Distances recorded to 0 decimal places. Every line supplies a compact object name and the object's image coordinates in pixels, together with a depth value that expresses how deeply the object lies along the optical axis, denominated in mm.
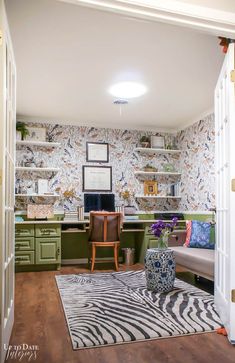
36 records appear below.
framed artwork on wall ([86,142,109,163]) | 5758
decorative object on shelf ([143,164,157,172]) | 5934
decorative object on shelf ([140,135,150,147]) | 5910
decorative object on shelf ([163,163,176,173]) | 6055
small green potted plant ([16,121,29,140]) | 5266
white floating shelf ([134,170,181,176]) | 5812
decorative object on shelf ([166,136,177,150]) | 6091
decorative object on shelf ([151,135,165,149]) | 6012
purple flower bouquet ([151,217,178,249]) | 3477
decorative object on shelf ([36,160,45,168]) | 5516
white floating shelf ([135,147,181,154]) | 5820
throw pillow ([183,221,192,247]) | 4364
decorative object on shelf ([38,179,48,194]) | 5402
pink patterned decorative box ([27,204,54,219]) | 5020
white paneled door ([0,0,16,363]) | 1729
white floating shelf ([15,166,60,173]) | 5253
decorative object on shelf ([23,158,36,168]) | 5434
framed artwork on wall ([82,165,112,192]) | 5695
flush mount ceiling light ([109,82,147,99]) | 4023
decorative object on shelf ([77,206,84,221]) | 5234
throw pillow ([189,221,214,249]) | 4188
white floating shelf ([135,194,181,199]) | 5832
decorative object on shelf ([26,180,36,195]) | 5410
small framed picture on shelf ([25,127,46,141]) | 5465
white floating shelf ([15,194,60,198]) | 5254
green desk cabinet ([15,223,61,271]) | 4645
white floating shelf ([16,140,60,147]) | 5289
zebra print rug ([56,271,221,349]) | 2344
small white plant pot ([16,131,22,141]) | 5280
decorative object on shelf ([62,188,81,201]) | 5566
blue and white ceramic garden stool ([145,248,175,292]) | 3369
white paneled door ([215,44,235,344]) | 2178
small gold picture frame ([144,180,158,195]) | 5965
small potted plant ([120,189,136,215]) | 5831
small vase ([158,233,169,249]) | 3512
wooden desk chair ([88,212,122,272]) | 4680
